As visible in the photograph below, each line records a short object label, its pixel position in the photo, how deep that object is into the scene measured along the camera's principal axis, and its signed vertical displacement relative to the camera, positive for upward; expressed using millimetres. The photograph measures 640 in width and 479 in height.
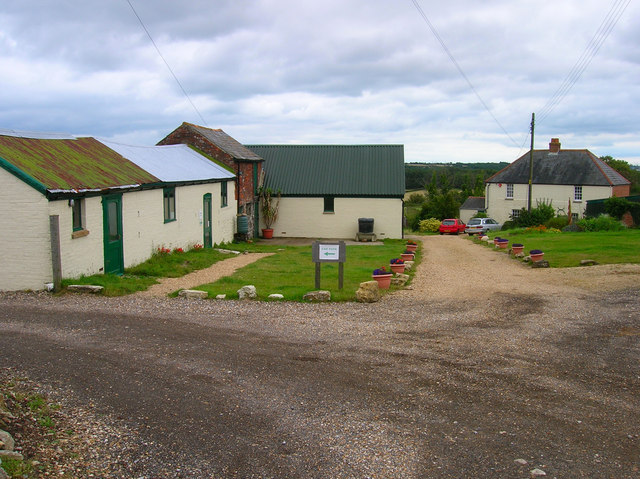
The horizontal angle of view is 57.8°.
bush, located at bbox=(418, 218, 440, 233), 51406 -2315
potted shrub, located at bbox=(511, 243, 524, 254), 23141 -1932
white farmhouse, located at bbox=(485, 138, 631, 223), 51906 +1525
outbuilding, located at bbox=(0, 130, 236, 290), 13320 -147
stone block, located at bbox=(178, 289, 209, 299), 13203 -2119
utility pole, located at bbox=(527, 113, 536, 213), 39344 +5261
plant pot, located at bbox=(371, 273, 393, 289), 14852 -2046
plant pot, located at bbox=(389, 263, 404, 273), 17328 -2027
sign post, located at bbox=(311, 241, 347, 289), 14328 -1312
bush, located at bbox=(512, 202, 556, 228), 42688 -1220
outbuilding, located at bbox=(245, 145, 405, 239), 33312 +360
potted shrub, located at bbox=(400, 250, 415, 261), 21281 -2092
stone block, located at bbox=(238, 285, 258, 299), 13086 -2086
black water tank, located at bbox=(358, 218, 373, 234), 32594 -1333
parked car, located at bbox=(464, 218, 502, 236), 45531 -2092
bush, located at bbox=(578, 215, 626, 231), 33125 -1469
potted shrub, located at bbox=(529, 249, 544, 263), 20391 -1953
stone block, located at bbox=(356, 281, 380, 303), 13080 -2101
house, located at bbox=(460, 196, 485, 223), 69562 -884
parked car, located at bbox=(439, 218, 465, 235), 45000 -2100
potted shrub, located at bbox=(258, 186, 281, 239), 33188 -367
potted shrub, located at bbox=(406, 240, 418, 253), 25414 -2095
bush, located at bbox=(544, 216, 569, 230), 38575 -1575
